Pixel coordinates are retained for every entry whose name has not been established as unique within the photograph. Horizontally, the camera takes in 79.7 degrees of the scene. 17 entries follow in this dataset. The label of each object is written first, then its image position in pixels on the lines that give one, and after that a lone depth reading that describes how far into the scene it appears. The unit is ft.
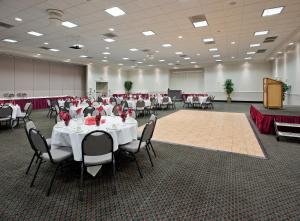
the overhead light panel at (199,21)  21.05
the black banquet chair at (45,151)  8.08
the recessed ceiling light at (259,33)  26.86
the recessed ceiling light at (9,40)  30.12
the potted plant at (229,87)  59.77
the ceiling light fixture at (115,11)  18.95
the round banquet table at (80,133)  8.95
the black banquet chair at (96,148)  7.80
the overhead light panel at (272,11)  18.97
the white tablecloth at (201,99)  42.45
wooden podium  24.13
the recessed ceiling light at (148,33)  26.85
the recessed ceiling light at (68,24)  22.70
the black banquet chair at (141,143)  9.91
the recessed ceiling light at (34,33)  26.53
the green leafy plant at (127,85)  76.43
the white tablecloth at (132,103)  31.68
